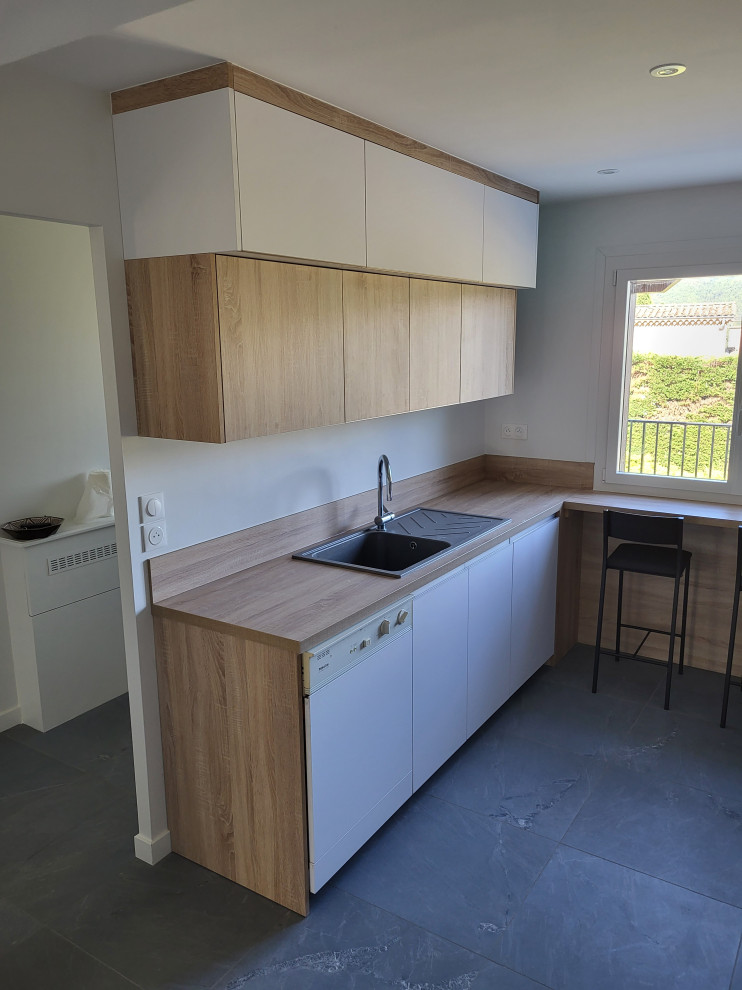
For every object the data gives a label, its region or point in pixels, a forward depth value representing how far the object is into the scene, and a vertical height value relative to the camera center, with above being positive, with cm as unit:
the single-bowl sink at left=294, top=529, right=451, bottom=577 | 299 -87
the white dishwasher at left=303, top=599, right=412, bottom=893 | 215 -122
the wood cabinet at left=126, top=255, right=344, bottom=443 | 207 -1
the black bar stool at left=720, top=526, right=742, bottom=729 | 315 -128
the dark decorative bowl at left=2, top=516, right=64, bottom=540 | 314 -79
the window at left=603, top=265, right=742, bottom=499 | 361 -12
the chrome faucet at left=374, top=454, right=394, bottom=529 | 321 -72
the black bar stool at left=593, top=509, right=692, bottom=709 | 334 -103
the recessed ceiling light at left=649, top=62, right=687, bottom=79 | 194 +70
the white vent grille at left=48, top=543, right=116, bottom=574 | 326 -97
